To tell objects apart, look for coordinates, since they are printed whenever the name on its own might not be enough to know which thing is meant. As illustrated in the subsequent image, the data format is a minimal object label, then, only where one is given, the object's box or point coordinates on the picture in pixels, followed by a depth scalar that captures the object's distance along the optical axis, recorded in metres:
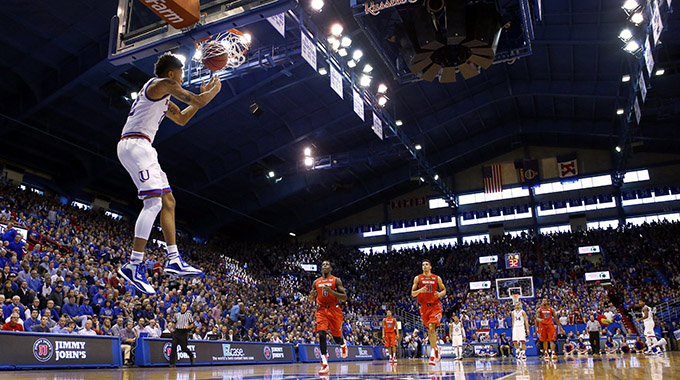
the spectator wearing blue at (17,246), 15.73
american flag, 41.69
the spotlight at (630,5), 19.38
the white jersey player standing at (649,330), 18.39
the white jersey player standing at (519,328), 15.97
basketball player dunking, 5.00
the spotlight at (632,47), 21.31
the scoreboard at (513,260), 38.41
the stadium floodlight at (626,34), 21.11
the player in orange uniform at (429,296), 11.62
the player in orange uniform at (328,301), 9.96
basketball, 5.60
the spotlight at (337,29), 20.98
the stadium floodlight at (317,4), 18.11
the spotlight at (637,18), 19.12
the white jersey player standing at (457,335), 19.95
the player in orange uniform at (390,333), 18.31
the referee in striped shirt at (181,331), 12.62
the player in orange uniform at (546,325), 16.83
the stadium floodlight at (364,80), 24.58
